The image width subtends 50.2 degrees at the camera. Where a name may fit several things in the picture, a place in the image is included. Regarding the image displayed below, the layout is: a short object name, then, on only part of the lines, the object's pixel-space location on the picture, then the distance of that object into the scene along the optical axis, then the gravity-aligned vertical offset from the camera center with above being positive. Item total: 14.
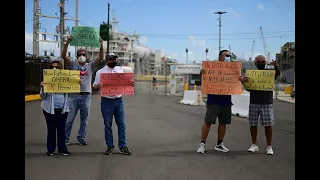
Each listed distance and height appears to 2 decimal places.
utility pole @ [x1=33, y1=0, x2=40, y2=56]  37.32 +6.37
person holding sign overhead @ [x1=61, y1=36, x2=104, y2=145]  6.89 -0.24
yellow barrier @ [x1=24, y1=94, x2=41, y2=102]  19.21 -0.88
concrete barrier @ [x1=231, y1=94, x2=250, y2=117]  13.39 -0.88
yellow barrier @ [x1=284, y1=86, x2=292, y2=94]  30.44 -0.56
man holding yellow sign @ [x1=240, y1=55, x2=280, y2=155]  6.48 -0.54
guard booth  30.48 +1.17
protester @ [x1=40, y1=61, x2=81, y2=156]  6.11 -0.62
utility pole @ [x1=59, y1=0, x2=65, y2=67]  27.64 +5.50
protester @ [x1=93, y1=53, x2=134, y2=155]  6.31 -0.55
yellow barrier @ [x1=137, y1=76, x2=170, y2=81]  62.78 +0.94
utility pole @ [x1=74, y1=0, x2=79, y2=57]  30.15 +6.22
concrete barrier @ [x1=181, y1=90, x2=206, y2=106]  19.22 -0.87
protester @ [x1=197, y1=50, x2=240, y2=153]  6.59 -0.59
